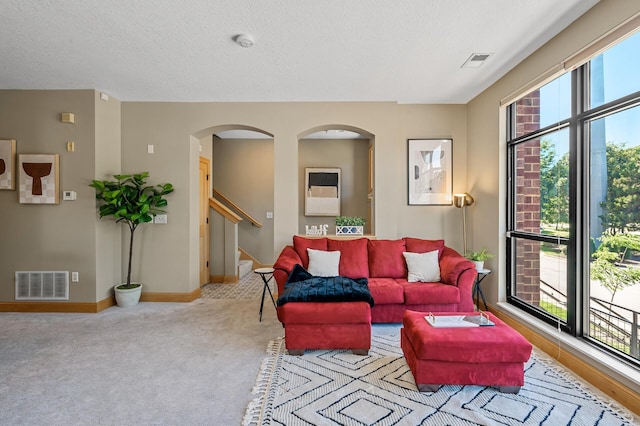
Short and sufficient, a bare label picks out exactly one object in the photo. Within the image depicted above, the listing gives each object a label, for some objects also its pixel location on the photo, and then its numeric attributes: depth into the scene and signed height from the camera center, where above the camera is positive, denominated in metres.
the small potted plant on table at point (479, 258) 3.76 -0.51
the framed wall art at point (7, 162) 4.03 +0.65
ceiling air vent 3.17 +1.53
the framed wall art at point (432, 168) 4.60 +0.64
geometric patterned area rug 1.96 -1.22
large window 2.24 +0.11
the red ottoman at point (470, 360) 2.18 -0.97
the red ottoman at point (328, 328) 2.79 -0.98
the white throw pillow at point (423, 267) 3.74 -0.61
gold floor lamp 4.32 +0.14
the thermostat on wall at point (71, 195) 4.10 +0.24
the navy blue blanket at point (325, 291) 2.90 -0.70
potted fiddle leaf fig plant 4.05 +0.15
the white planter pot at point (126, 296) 4.23 -1.07
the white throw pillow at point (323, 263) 3.83 -0.58
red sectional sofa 3.40 -0.70
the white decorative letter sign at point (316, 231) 4.56 -0.24
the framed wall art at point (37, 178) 4.04 +0.45
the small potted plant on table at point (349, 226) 4.55 -0.17
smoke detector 2.78 +1.51
